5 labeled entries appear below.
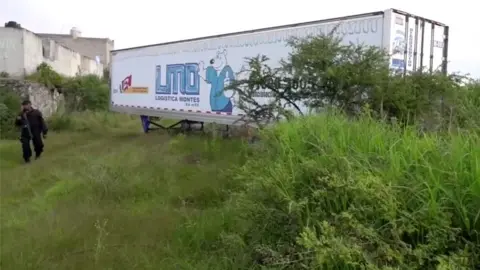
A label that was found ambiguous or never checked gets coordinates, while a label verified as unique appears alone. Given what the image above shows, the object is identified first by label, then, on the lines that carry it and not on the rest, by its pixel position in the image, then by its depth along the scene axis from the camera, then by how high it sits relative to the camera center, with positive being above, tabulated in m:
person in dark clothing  11.43 -0.84
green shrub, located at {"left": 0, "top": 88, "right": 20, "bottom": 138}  15.84 -0.61
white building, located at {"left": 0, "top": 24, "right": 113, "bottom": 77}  18.41 +1.84
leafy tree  5.56 +0.19
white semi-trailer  7.84 +0.94
